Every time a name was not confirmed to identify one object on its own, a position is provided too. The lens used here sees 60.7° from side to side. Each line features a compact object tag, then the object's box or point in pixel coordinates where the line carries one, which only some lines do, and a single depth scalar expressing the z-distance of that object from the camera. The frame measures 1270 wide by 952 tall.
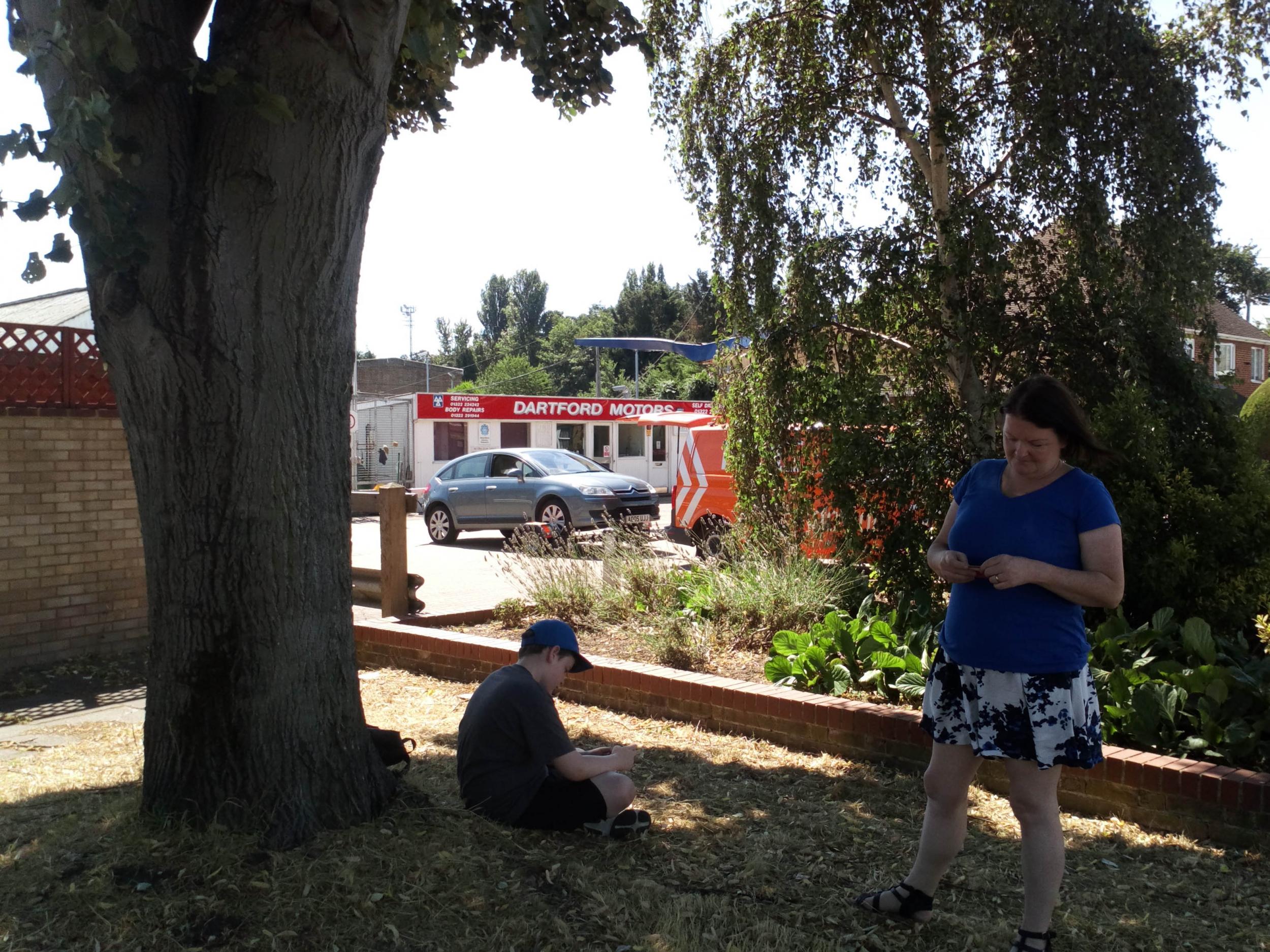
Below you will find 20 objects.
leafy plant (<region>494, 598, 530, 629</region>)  8.77
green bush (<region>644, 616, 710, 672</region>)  7.10
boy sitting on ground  4.06
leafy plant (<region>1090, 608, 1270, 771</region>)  4.70
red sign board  35.12
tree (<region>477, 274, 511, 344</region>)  102.31
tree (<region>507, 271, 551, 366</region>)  99.19
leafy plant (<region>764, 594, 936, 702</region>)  6.03
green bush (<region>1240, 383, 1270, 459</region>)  15.62
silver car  18.08
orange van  14.27
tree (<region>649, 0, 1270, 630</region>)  7.60
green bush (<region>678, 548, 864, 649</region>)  7.58
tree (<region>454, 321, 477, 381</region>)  102.31
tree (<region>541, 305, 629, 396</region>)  77.81
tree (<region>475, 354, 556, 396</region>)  72.75
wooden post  9.02
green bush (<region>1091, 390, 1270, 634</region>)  6.50
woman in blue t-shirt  3.12
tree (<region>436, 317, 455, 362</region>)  108.11
